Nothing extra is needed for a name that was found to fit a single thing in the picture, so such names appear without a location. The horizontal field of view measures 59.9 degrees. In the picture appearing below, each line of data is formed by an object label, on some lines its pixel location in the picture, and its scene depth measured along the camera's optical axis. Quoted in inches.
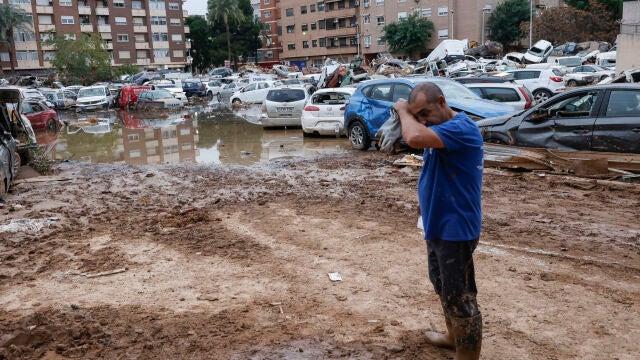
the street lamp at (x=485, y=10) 2704.2
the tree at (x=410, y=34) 2738.7
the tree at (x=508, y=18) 2679.6
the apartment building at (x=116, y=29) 2972.4
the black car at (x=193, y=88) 1704.0
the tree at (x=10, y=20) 2706.7
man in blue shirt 124.3
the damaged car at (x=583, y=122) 339.3
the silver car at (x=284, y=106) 777.6
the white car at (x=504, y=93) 569.5
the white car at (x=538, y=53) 1631.8
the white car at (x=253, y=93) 1365.7
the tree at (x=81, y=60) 2153.1
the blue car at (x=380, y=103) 480.1
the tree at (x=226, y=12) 3275.1
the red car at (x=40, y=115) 840.9
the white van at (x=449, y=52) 1675.7
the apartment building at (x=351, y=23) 2765.7
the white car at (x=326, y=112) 634.2
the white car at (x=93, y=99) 1386.6
